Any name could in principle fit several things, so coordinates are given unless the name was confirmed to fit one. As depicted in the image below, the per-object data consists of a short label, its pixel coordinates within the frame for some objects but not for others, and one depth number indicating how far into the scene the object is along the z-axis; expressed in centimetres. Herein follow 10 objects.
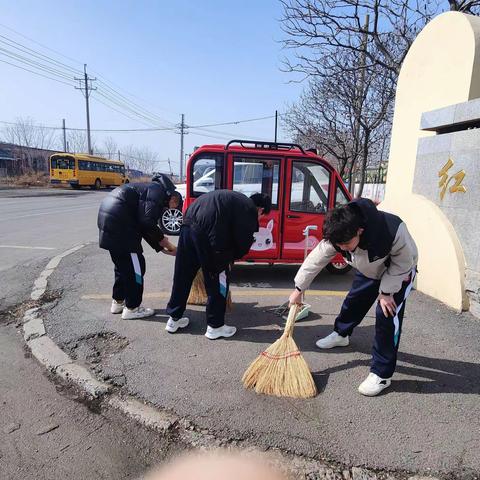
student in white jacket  246
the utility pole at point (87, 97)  4022
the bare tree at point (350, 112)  1255
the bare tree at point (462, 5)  812
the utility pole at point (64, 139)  5759
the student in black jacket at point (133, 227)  389
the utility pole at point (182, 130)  6191
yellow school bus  3206
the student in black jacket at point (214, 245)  350
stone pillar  467
